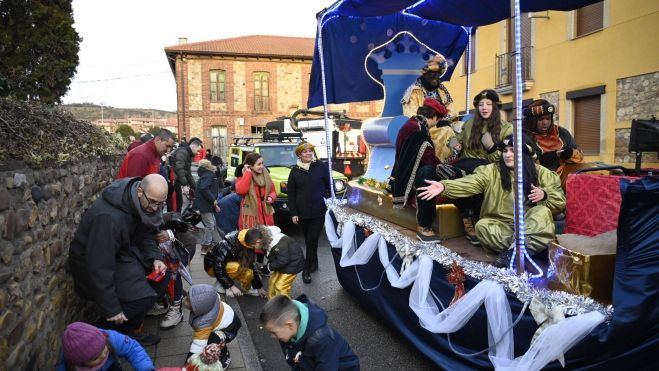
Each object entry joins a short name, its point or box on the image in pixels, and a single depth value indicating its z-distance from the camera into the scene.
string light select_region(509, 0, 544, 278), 2.73
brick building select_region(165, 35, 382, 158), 33.47
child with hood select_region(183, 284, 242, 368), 3.60
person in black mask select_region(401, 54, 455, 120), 5.64
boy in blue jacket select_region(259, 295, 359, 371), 2.79
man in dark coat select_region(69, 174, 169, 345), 3.47
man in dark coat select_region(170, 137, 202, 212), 8.91
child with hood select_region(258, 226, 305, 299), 4.95
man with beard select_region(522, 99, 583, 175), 4.29
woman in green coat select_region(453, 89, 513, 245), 4.11
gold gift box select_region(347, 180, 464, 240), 4.00
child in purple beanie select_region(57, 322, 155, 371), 2.69
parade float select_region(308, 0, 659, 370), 2.33
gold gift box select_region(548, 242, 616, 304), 2.56
